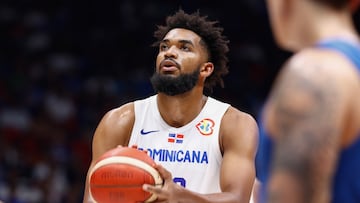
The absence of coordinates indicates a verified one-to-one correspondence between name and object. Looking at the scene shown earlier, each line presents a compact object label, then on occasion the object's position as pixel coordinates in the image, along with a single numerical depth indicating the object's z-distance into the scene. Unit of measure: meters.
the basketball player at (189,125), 8.29
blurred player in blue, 4.82
